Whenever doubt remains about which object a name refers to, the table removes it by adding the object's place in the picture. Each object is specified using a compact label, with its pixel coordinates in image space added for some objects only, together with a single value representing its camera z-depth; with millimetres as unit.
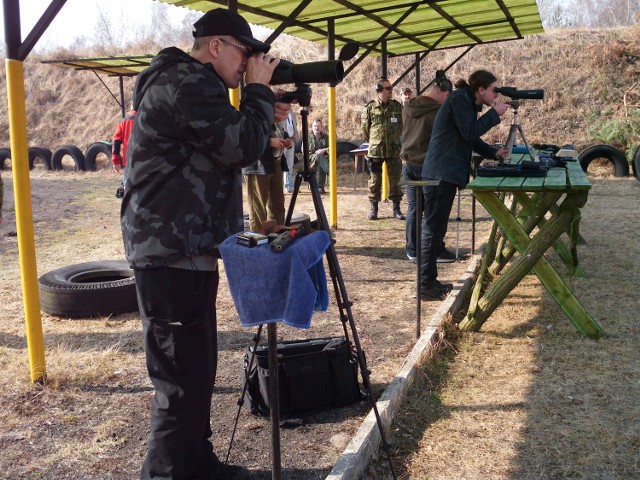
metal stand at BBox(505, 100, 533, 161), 5070
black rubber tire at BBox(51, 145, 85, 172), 20484
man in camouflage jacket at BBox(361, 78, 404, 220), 9367
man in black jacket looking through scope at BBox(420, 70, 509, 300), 4988
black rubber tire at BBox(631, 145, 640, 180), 13867
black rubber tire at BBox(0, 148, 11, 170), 20156
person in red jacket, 7617
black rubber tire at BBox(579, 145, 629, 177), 14742
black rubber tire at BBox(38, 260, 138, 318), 5004
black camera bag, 3288
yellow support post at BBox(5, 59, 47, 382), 3375
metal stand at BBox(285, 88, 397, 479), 2562
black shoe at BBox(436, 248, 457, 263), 6830
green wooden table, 4230
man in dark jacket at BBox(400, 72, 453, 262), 6196
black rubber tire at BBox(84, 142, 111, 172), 20281
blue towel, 2092
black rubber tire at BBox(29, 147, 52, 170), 20922
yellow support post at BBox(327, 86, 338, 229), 8422
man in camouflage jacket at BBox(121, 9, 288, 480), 2164
